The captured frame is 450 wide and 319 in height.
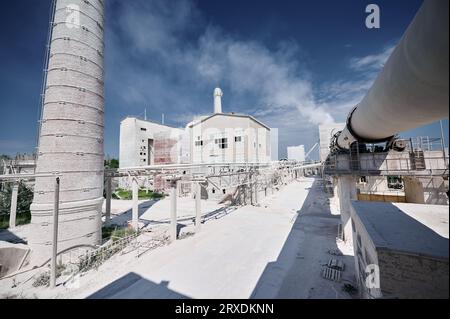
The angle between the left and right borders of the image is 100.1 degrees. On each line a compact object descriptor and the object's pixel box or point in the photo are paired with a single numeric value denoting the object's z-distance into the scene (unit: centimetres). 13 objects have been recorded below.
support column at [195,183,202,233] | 1237
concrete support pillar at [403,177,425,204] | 880
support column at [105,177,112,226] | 1434
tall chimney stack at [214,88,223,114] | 3697
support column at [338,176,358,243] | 925
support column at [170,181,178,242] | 1091
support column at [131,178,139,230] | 1302
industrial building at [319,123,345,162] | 2661
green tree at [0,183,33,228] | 1635
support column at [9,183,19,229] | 1426
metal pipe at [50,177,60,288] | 688
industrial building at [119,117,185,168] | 3825
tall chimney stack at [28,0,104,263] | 893
